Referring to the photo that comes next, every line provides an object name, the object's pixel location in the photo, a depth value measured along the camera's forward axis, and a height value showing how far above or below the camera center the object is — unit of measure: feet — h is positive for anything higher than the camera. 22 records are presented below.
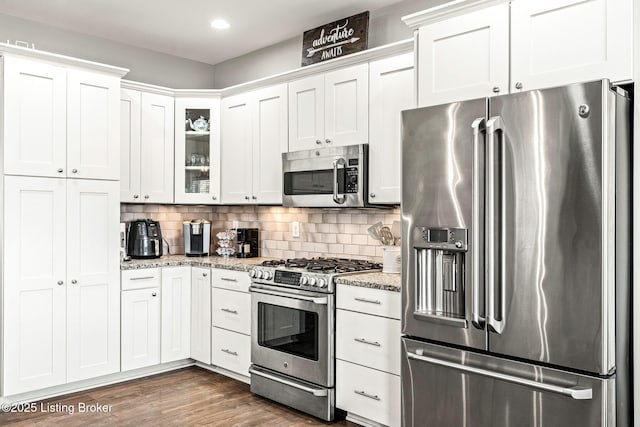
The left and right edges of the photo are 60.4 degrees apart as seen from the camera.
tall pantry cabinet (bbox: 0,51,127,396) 11.85 -0.13
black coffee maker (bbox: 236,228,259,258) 15.57 -0.78
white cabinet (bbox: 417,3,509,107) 8.54 +2.60
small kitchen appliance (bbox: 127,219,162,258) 14.84 -0.66
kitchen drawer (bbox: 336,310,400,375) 10.05 -2.38
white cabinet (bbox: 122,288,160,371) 13.67 -2.87
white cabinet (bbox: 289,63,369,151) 12.01 +2.47
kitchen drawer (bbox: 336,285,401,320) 10.02 -1.62
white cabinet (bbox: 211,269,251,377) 13.33 -2.64
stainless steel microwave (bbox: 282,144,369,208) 11.94 +0.89
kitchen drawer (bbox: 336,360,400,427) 10.09 -3.39
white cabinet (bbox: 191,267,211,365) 14.39 -2.64
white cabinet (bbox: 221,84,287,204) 14.10 +1.88
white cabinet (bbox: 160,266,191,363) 14.38 -2.64
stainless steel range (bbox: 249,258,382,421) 11.12 -2.50
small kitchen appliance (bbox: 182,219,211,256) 15.84 -0.64
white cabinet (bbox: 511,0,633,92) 7.36 +2.48
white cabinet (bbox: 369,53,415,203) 11.19 +2.05
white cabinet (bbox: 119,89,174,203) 14.49 +1.84
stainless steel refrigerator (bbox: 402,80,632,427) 7.04 -0.60
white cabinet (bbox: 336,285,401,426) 10.06 -2.63
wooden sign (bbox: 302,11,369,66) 12.75 +4.26
